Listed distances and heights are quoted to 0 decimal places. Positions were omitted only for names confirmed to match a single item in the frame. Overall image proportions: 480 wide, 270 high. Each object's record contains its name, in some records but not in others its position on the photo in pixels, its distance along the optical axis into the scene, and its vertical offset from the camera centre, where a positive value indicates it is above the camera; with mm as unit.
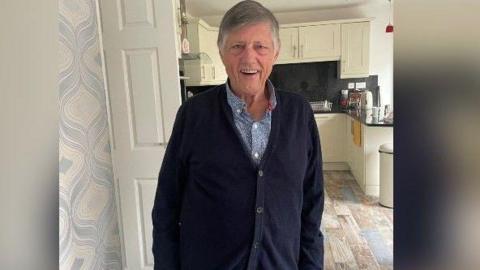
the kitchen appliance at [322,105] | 5054 -187
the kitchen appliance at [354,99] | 4871 -109
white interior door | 1838 +39
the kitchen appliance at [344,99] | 5040 -104
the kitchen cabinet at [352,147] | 3604 -699
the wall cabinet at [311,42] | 4766 +735
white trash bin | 3182 -792
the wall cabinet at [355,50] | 4672 +590
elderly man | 822 -176
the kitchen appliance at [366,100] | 4434 -120
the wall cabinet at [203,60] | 3891 +492
